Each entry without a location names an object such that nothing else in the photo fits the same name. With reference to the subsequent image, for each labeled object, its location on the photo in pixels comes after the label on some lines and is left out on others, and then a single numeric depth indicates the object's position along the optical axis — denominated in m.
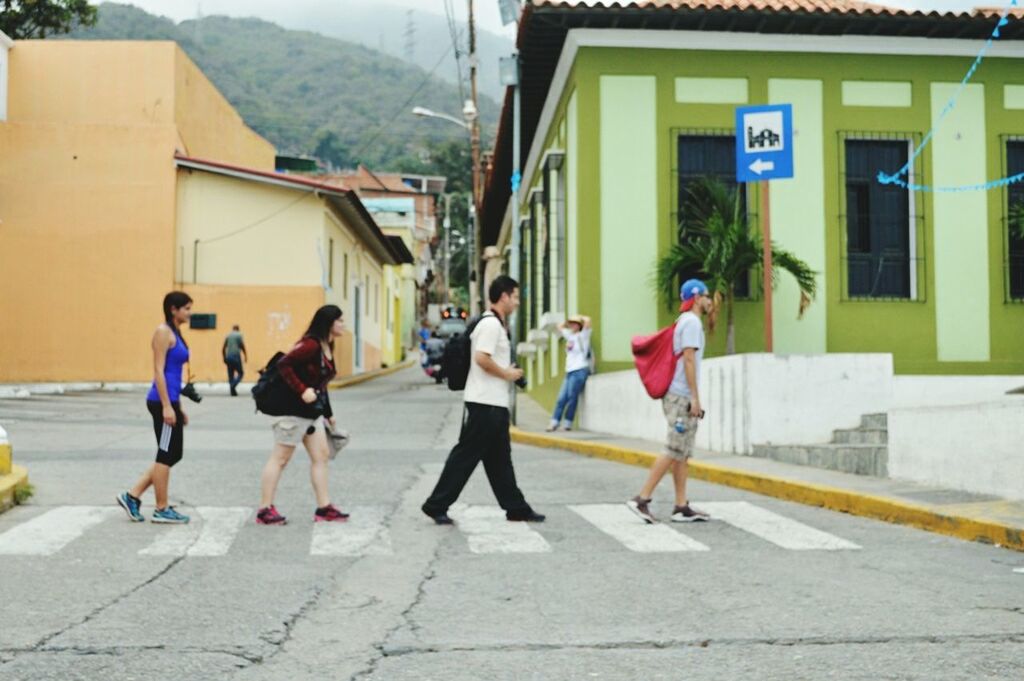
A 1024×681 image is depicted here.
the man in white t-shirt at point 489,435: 8.72
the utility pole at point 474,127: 32.78
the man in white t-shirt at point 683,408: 8.73
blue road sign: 11.89
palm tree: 16.14
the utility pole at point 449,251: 78.45
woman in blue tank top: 8.58
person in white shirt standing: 16.92
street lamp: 31.05
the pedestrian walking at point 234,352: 27.62
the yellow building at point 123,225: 30.80
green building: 17.28
